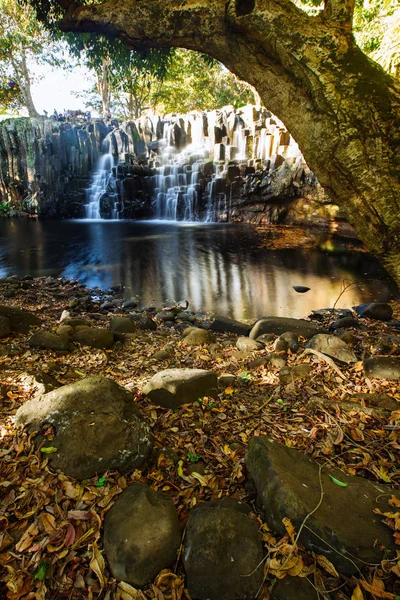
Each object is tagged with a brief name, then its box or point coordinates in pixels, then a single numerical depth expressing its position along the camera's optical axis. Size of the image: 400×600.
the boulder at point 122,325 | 5.78
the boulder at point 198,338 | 5.28
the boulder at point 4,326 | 4.68
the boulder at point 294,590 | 1.61
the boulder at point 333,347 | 4.24
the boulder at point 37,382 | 3.20
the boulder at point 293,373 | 3.71
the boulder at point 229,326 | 6.19
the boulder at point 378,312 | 7.23
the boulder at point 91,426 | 2.33
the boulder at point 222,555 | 1.67
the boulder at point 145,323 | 6.40
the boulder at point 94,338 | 4.82
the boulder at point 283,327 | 5.54
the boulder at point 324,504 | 1.72
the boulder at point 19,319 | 5.03
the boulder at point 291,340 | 4.75
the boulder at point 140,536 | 1.76
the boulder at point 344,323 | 6.24
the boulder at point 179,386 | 3.18
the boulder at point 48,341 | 4.45
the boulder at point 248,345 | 4.90
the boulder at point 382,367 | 3.65
